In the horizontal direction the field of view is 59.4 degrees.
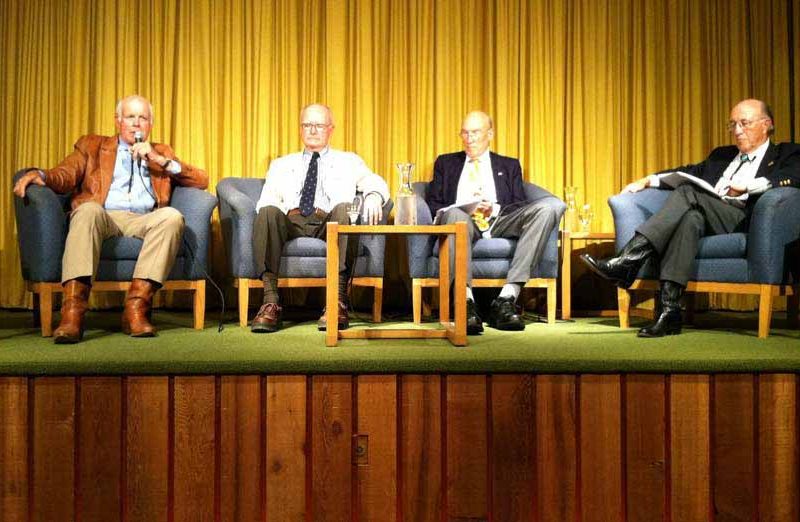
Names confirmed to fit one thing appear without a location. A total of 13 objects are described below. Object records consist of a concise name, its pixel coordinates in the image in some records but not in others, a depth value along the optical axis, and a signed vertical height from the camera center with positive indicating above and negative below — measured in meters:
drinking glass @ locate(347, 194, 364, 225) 2.91 +0.21
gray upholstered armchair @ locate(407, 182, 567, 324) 3.41 +0.01
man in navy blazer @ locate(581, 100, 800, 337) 3.04 +0.24
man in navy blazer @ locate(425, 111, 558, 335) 3.31 +0.35
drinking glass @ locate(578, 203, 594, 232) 4.04 +0.27
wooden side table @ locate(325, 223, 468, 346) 2.57 -0.10
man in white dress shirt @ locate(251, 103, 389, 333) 3.18 +0.36
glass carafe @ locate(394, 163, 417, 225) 2.81 +0.25
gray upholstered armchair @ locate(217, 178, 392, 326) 3.27 +0.01
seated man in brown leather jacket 2.81 +0.27
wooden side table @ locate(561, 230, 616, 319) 3.83 +0.05
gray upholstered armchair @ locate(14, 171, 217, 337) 2.94 +0.04
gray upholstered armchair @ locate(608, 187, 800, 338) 2.93 +0.04
